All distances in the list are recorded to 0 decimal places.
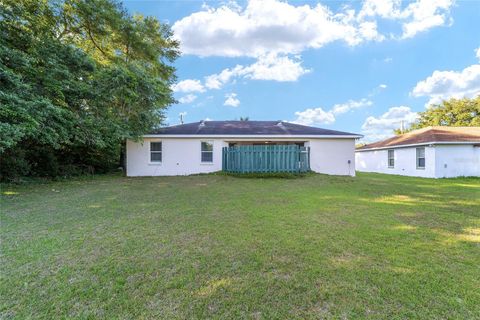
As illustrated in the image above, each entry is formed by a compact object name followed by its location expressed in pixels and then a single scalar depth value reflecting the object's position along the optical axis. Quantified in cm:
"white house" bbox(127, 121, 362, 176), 1302
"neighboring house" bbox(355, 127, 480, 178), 1330
